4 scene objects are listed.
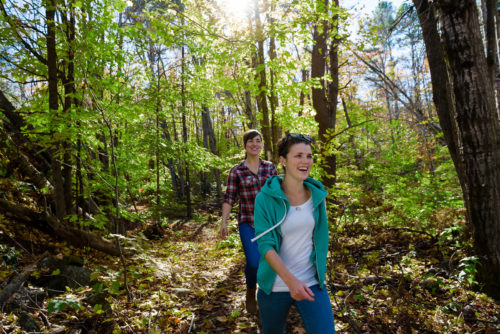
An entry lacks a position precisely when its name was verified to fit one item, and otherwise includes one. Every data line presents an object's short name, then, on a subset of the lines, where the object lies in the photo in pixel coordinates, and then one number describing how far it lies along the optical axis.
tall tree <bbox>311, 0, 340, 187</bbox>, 8.04
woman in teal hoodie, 1.97
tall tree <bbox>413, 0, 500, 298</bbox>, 3.50
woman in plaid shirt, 3.65
